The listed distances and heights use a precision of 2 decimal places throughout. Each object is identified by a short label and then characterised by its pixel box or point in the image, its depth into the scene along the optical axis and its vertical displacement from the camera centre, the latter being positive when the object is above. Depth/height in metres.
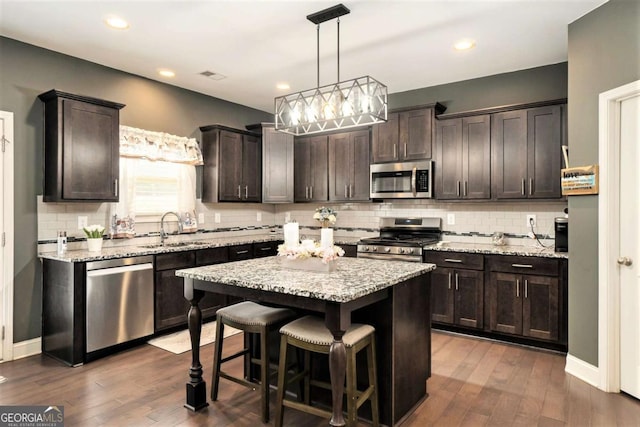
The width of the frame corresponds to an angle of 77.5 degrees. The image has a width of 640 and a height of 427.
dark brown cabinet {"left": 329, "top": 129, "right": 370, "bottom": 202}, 5.17 +0.63
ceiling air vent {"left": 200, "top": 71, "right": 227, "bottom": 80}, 4.42 +1.56
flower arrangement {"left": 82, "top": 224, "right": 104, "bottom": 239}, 3.71 -0.16
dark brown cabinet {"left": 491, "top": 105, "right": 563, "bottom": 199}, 3.88 +0.61
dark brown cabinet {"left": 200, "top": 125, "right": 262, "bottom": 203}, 5.09 +0.65
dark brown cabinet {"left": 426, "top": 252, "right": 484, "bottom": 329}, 4.02 -0.79
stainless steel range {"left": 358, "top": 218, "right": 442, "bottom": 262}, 4.38 -0.31
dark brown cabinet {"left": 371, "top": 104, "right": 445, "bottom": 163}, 4.62 +0.93
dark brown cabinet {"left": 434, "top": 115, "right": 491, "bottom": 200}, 4.29 +0.61
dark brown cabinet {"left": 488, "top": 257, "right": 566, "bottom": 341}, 3.63 -0.80
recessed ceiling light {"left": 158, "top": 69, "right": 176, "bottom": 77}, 4.34 +1.55
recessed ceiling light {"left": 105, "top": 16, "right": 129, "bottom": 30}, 3.13 +1.54
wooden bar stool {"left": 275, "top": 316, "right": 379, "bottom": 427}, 2.17 -0.77
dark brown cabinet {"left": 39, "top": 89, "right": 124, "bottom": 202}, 3.57 +0.62
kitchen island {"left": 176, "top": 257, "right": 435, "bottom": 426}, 2.04 -0.53
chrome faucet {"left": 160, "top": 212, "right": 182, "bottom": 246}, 4.55 -0.17
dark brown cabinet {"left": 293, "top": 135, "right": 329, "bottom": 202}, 5.54 +0.63
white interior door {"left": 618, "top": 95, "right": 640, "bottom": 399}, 2.77 -0.24
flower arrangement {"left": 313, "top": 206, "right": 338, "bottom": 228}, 2.70 -0.02
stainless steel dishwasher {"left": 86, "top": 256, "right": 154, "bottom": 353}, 3.46 -0.80
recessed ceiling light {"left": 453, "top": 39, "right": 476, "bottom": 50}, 3.55 +1.53
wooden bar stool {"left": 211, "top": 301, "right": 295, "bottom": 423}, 2.47 -0.72
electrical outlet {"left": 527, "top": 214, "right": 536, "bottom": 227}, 4.25 -0.08
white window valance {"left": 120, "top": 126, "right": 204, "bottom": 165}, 4.30 +0.78
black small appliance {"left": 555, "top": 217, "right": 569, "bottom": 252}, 3.72 -0.20
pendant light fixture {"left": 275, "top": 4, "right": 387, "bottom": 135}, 2.74 +0.79
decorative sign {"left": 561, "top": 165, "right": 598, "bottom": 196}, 2.97 +0.25
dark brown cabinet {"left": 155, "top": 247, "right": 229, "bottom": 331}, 4.01 -0.73
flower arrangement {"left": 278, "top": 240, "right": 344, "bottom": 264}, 2.56 -0.25
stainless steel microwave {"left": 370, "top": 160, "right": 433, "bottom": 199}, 4.61 +0.40
